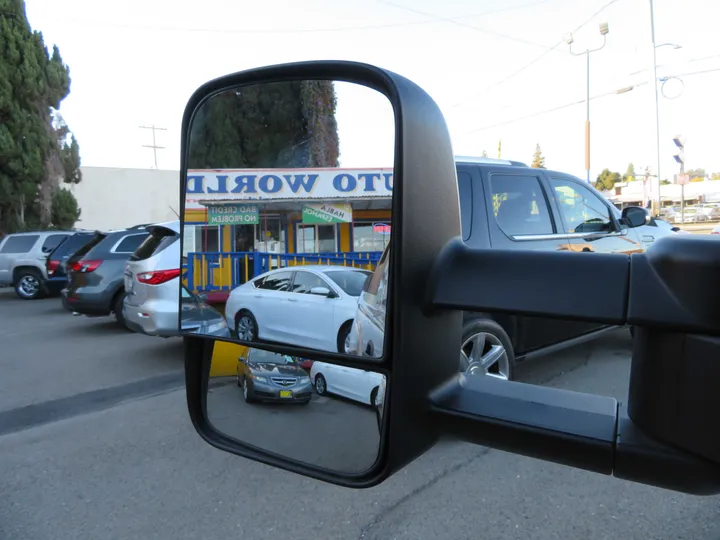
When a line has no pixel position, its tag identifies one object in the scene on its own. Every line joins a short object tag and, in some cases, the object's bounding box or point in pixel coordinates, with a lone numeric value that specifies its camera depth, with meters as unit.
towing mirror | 0.69
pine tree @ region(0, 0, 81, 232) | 19.91
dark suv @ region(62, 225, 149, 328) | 10.11
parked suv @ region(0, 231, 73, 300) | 15.87
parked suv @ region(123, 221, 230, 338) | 5.81
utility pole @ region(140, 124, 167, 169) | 53.47
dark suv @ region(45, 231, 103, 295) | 15.30
